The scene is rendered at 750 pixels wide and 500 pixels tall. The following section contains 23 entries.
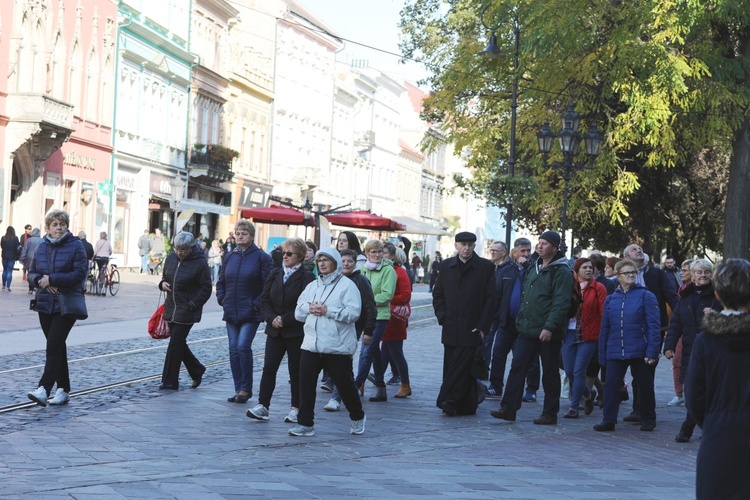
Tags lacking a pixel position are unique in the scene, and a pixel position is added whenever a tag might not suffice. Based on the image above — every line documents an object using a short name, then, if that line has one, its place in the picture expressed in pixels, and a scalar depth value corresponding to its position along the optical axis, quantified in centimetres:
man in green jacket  1270
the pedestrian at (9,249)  3256
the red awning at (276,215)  3734
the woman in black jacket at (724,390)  550
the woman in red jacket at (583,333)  1359
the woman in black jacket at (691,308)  1219
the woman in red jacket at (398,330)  1450
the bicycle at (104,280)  3278
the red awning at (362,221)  4028
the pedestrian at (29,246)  3057
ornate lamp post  2628
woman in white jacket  1095
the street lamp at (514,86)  2819
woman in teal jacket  1412
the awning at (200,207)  4803
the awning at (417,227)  5275
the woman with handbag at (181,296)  1394
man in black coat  1305
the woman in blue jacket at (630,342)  1248
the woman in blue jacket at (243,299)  1320
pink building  3747
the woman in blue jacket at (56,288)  1218
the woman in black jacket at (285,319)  1190
